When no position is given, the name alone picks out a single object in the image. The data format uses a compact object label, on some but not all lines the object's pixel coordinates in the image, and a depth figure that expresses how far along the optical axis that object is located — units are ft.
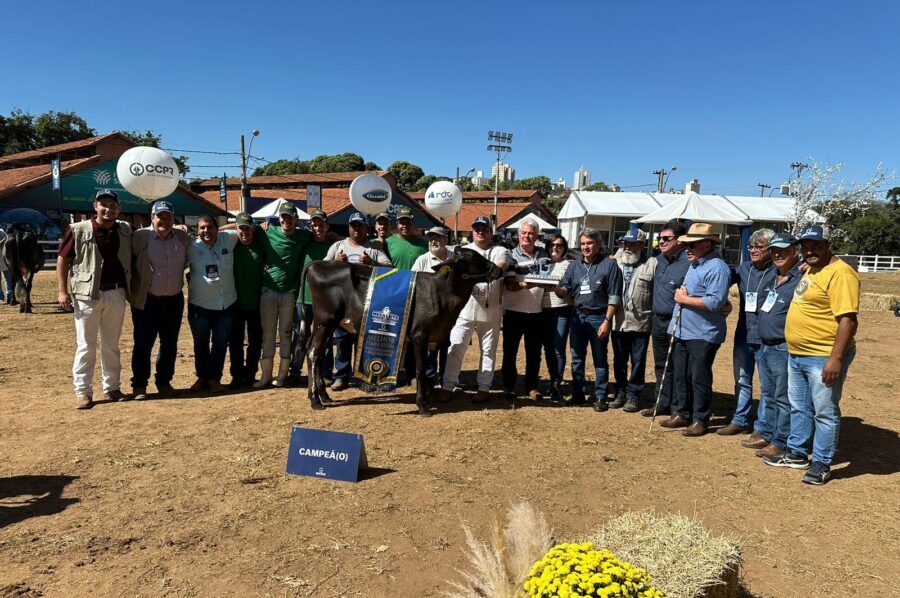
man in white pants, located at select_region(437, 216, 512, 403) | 20.22
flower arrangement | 5.95
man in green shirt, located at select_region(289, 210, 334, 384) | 21.62
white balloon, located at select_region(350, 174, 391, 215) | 31.60
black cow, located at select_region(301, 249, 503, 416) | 19.16
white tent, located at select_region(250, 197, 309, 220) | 59.43
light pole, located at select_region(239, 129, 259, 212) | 84.24
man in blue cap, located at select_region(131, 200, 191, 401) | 19.31
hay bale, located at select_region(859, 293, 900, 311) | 53.31
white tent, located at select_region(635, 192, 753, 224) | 57.12
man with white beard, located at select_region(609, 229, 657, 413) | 20.15
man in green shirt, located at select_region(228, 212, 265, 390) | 20.81
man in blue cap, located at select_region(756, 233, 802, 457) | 16.22
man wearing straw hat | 17.43
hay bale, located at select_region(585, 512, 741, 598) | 7.11
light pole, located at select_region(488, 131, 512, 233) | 168.66
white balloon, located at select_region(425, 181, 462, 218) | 36.47
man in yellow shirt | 13.60
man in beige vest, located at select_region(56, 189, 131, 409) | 18.12
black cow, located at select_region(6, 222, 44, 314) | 39.40
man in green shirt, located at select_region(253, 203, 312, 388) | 21.09
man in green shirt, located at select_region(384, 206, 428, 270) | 22.47
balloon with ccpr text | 23.88
